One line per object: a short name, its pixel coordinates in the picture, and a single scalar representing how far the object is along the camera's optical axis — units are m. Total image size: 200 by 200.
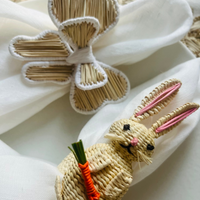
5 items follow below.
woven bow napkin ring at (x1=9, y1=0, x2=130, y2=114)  0.24
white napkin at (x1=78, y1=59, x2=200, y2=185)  0.23
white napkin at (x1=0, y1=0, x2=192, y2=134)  0.25
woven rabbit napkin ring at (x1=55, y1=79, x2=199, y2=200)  0.19
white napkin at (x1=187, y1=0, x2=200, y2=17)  0.30
